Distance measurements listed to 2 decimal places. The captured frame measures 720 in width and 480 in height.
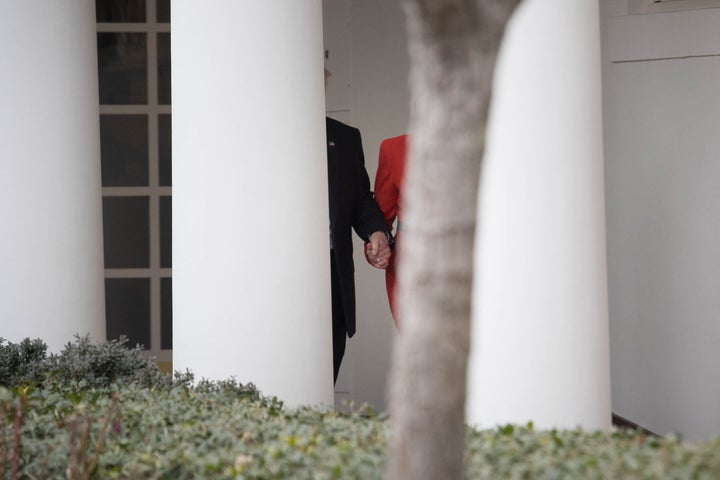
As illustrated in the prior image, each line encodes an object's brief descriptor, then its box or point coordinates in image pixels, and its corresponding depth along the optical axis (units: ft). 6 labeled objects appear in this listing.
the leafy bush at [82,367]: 31.48
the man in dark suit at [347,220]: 40.45
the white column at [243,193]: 31.89
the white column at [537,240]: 27.50
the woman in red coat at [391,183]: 41.52
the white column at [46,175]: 38.52
